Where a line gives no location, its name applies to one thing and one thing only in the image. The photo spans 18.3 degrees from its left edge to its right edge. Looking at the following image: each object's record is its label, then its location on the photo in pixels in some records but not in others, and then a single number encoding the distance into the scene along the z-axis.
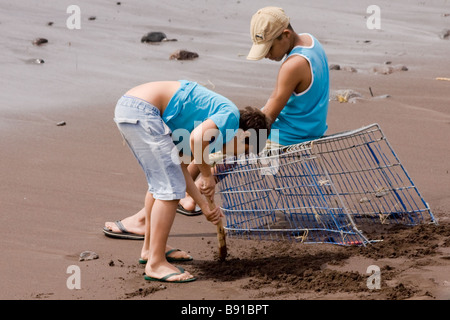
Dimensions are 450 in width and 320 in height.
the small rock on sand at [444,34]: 21.68
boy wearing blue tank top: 9.06
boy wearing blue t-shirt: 7.86
